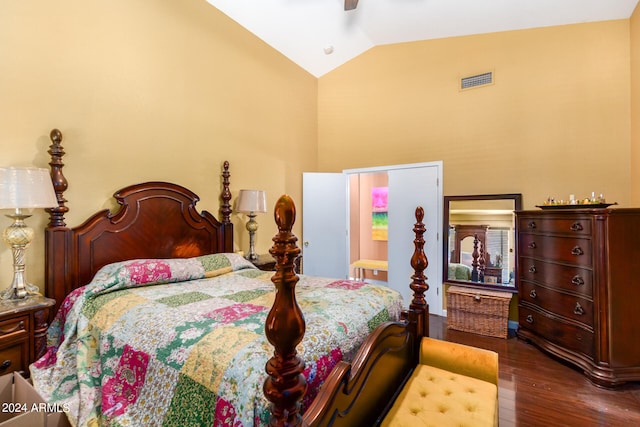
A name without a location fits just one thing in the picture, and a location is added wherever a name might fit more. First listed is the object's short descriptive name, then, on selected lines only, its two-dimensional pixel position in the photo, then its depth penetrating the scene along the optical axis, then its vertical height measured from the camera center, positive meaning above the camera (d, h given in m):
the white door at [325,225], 4.50 -0.09
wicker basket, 3.25 -1.01
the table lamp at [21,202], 1.77 +0.10
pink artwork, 5.66 +0.11
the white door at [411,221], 3.95 -0.03
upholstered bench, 1.41 -0.91
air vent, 3.67 +1.67
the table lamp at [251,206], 3.37 +0.14
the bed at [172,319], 1.07 -0.50
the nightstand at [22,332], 1.70 -0.64
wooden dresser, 2.32 -0.58
